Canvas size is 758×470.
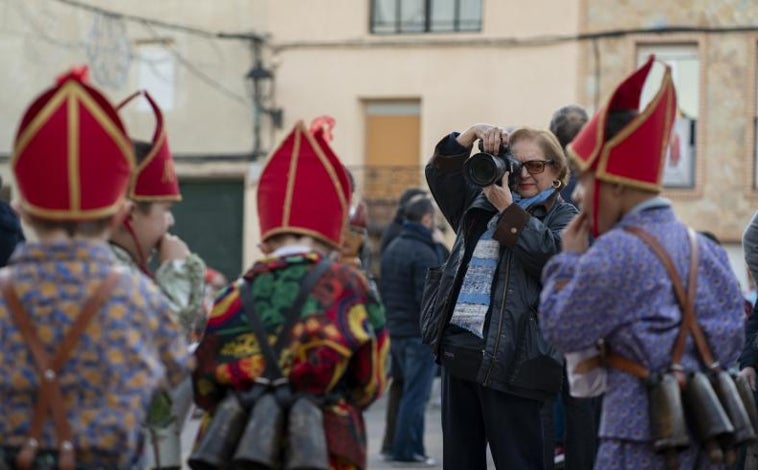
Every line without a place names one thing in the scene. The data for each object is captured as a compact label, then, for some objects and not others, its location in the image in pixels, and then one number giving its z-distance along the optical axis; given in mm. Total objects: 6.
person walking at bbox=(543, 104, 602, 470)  8266
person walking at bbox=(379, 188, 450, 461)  13180
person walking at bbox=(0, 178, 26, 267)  8219
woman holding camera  6926
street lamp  25797
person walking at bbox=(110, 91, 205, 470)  6047
